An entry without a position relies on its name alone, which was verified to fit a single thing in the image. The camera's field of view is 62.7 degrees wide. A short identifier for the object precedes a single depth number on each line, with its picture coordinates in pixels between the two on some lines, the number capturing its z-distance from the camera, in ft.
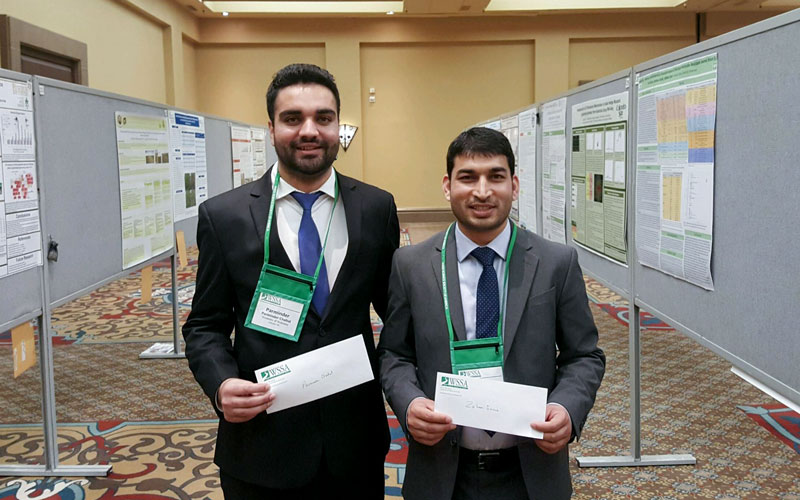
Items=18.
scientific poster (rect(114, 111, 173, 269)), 11.76
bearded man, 5.14
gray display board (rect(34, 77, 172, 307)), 9.41
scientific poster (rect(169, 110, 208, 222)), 14.49
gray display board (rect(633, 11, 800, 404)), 5.51
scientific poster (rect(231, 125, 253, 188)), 20.77
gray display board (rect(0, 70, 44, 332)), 8.30
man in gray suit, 4.89
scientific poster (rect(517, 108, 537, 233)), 14.90
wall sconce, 43.91
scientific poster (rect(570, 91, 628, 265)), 9.61
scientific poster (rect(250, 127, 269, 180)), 24.66
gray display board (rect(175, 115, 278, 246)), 16.35
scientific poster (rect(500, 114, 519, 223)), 16.83
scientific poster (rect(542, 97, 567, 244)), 12.40
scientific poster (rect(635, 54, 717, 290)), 7.01
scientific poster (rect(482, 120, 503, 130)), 19.43
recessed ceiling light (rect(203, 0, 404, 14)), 40.57
